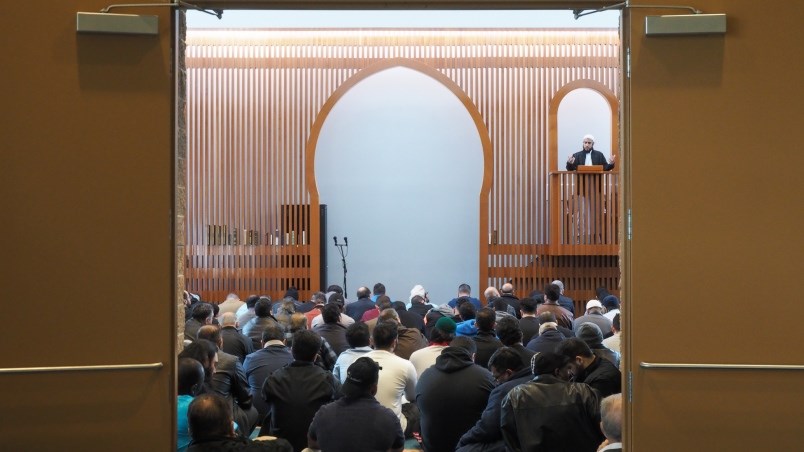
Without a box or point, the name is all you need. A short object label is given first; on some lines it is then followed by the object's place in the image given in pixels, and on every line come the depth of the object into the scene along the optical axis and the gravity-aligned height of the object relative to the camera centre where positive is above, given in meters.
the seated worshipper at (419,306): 9.00 -0.73
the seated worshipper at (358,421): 4.01 -0.86
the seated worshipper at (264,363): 5.68 -0.82
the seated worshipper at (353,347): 5.69 -0.73
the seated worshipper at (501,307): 8.48 -0.69
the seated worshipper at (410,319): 8.03 -0.77
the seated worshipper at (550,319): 6.80 -0.65
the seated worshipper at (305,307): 9.09 -0.74
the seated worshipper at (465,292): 9.66 -0.65
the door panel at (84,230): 3.47 +0.03
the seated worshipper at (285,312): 7.91 -0.71
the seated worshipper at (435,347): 5.85 -0.76
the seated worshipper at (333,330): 6.77 -0.74
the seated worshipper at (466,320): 6.90 -0.69
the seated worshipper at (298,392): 4.89 -0.87
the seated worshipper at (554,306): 8.29 -0.69
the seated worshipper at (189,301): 8.07 -0.70
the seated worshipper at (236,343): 6.39 -0.78
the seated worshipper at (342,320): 7.53 -0.73
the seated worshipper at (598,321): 7.35 -0.72
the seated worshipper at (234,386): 4.93 -0.86
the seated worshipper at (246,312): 8.54 -0.76
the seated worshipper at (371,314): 8.20 -0.73
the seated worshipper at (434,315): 7.93 -0.74
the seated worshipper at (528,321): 7.11 -0.71
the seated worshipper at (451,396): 4.89 -0.90
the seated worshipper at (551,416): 4.00 -0.83
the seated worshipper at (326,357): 5.82 -0.82
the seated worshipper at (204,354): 4.62 -0.62
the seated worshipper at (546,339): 5.88 -0.70
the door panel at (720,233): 3.50 +0.01
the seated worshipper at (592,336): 5.44 -0.63
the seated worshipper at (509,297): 9.39 -0.69
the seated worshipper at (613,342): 6.24 -0.77
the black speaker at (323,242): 12.36 -0.09
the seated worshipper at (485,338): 5.96 -0.71
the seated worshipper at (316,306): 8.25 -0.72
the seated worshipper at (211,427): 3.37 -0.74
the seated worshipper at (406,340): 6.62 -0.80
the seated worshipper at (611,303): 8.67 -0.69
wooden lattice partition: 12.41 +1.83
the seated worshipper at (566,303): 9.57 -0.75
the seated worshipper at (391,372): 5.33 -0.84
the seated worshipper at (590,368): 4.59 -0.71
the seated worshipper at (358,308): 8.88 -0.74
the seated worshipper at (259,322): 7.17 -0.71
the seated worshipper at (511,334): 5.53 -0.62
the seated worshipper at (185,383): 4.22 -0.72
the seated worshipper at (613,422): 3.61 -0.78
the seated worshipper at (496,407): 4.45 -0.88
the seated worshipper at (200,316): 6.89 -0.64
